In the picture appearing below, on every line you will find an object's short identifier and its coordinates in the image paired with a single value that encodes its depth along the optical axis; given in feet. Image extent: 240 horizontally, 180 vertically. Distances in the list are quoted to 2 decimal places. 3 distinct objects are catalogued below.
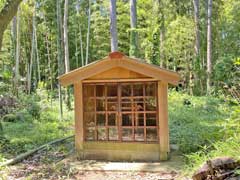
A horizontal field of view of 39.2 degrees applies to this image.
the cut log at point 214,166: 12.31
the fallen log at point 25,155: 19.61
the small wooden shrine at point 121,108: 19.80
